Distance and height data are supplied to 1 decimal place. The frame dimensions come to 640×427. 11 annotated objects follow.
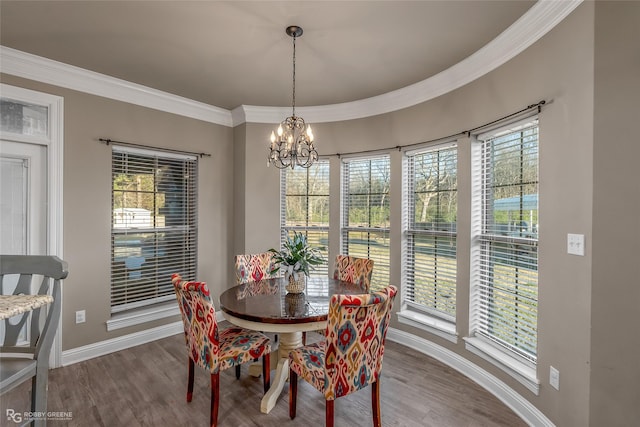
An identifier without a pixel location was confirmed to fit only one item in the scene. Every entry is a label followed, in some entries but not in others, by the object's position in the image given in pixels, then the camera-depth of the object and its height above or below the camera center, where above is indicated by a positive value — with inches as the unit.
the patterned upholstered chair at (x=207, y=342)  79.0 -37.1
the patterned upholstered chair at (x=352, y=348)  67.7 -31.4
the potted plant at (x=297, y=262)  99.2 -15.9
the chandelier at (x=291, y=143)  99.9 +22.8
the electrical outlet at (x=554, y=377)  76.4 -40.8
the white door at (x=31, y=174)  105.1 +12.9
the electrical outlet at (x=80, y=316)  119.1 -40.6
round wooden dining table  80.4 -26.8
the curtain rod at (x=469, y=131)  82.8 +29.0
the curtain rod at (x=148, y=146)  124.7 +28.3
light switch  69.9 -6.8
